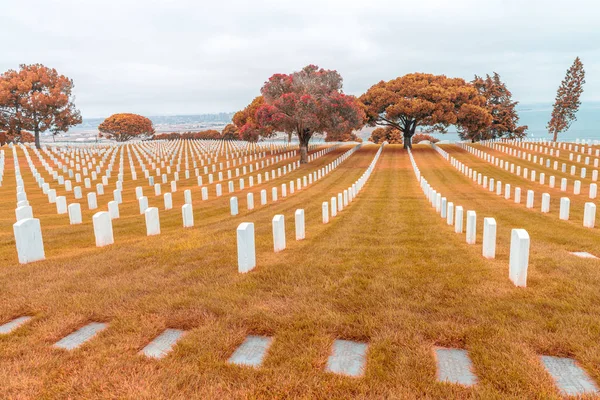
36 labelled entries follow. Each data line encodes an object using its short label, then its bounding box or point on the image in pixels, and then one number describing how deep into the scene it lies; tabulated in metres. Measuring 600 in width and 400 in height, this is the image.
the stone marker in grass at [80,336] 3.65
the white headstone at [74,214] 11.06
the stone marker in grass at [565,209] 11.81
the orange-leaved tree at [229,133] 101.62
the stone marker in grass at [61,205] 13.82
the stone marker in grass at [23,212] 9.02
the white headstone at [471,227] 7.48
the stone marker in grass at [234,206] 13.58
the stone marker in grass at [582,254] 6.66
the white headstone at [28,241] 6.26
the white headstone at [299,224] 8.20
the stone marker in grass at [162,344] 3.49
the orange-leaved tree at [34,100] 53.50
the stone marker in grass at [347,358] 3.19
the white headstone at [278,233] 6.94
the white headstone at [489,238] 6.21
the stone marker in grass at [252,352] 3.35
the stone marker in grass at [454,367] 3.04
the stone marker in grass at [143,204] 12.66
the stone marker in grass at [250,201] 15.59
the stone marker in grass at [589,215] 10.09
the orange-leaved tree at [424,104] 48.72
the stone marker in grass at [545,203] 13.48
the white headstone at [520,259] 4.86
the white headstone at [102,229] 7.64
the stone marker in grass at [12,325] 3.94
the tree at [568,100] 61.88
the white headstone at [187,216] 10.24
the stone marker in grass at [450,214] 10.40
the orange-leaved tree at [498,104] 67.75
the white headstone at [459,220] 9.16
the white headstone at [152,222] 8.87
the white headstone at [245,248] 5.67
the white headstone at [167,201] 15.17
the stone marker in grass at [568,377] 2.87
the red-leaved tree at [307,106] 34.97
